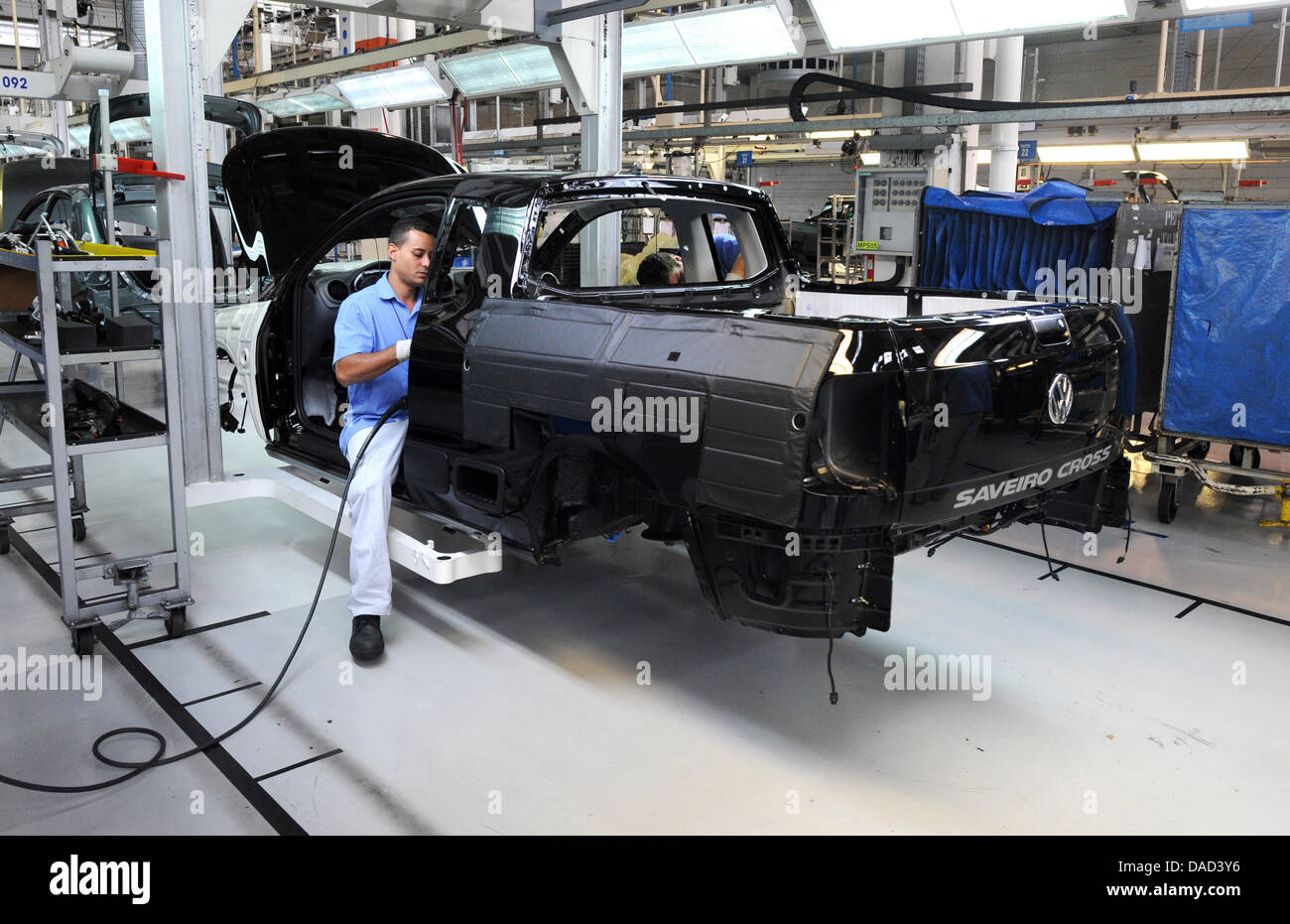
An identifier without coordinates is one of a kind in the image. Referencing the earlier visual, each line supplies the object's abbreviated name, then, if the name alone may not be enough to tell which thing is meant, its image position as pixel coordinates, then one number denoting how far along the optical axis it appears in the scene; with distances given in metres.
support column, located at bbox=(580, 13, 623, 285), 6.06
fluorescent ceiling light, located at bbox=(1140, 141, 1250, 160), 8.53
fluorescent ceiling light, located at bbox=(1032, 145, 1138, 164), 8.59
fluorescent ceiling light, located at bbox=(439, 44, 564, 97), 7.27
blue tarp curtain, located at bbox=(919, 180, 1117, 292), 6.30
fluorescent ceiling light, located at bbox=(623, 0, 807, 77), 6.77
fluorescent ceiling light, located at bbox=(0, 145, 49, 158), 14.02
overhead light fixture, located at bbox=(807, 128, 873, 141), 10.39
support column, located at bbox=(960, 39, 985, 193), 9.37
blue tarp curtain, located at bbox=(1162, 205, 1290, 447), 5.06
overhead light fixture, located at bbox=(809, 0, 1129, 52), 4.68
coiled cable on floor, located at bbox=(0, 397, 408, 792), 2.66
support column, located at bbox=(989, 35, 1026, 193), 9.84
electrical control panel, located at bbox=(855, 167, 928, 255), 7.49
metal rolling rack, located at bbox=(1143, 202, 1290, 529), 5.07
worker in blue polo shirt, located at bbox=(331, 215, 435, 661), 3.55
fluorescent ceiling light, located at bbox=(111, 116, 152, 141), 12.82
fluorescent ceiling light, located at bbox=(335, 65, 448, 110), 9.09
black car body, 2.43
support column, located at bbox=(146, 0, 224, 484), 4.29
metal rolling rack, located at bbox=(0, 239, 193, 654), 3.26
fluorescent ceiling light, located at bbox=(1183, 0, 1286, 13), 4.45
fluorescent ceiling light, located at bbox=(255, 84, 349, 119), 10.57
